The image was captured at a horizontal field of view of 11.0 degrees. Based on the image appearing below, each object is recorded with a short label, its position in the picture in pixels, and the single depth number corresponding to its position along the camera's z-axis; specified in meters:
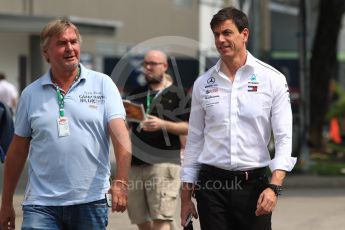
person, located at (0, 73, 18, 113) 41.49
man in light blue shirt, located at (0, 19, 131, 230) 10.18
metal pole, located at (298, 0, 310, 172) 33.69
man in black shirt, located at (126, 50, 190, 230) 16.17
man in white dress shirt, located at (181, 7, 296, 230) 10.80
